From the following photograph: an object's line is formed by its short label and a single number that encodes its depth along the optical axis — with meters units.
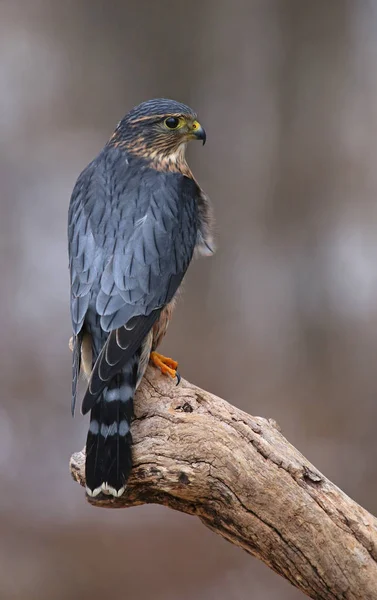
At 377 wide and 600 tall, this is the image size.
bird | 5.38
